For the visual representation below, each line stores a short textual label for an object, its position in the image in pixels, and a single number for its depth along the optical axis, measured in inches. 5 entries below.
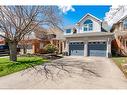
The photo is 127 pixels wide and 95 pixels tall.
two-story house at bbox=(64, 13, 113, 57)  447.2
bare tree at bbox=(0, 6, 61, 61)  342.4
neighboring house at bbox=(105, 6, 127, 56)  453.0
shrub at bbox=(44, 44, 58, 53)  541.7
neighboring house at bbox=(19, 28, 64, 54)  602.1
